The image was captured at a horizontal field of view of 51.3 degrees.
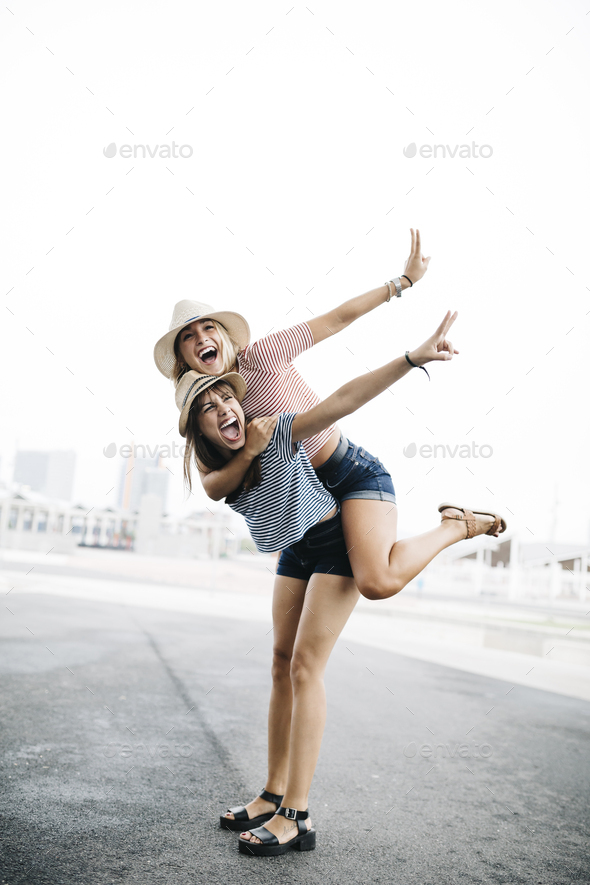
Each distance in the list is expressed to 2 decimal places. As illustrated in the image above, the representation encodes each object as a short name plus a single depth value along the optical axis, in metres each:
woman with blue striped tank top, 1.84
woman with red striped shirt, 1.94
